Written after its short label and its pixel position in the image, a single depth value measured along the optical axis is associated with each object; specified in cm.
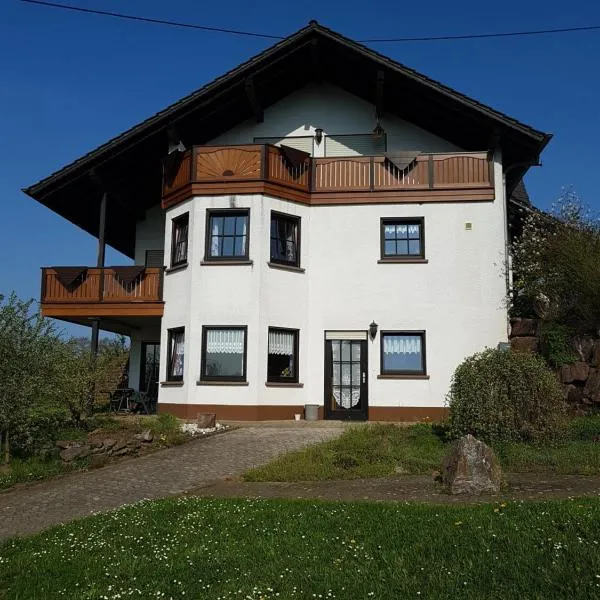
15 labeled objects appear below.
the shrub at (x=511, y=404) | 1139
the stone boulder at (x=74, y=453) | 1206
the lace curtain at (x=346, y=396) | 1808
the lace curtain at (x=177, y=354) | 1831
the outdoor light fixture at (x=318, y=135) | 2012
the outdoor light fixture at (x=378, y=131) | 1995
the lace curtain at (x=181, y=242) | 1897
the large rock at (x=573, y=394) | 1473
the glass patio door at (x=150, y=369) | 2144
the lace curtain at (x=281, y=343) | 1783
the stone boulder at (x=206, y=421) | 1565
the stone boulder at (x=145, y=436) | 1309
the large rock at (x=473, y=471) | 830
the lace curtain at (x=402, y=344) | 1809
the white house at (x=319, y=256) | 1777
